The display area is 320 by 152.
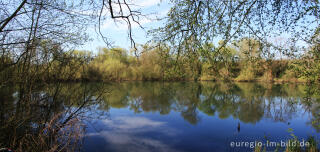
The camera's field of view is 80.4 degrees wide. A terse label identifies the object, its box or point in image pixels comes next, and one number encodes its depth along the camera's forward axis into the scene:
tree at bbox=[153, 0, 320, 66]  3.35
